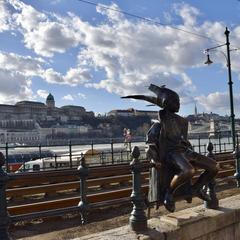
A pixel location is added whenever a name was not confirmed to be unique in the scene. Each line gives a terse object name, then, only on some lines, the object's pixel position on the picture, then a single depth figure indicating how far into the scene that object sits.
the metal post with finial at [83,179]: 3.33
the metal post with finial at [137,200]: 3.28
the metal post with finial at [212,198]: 4.04
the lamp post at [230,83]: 12.87
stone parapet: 3.20
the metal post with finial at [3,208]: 2.53
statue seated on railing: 3.48
